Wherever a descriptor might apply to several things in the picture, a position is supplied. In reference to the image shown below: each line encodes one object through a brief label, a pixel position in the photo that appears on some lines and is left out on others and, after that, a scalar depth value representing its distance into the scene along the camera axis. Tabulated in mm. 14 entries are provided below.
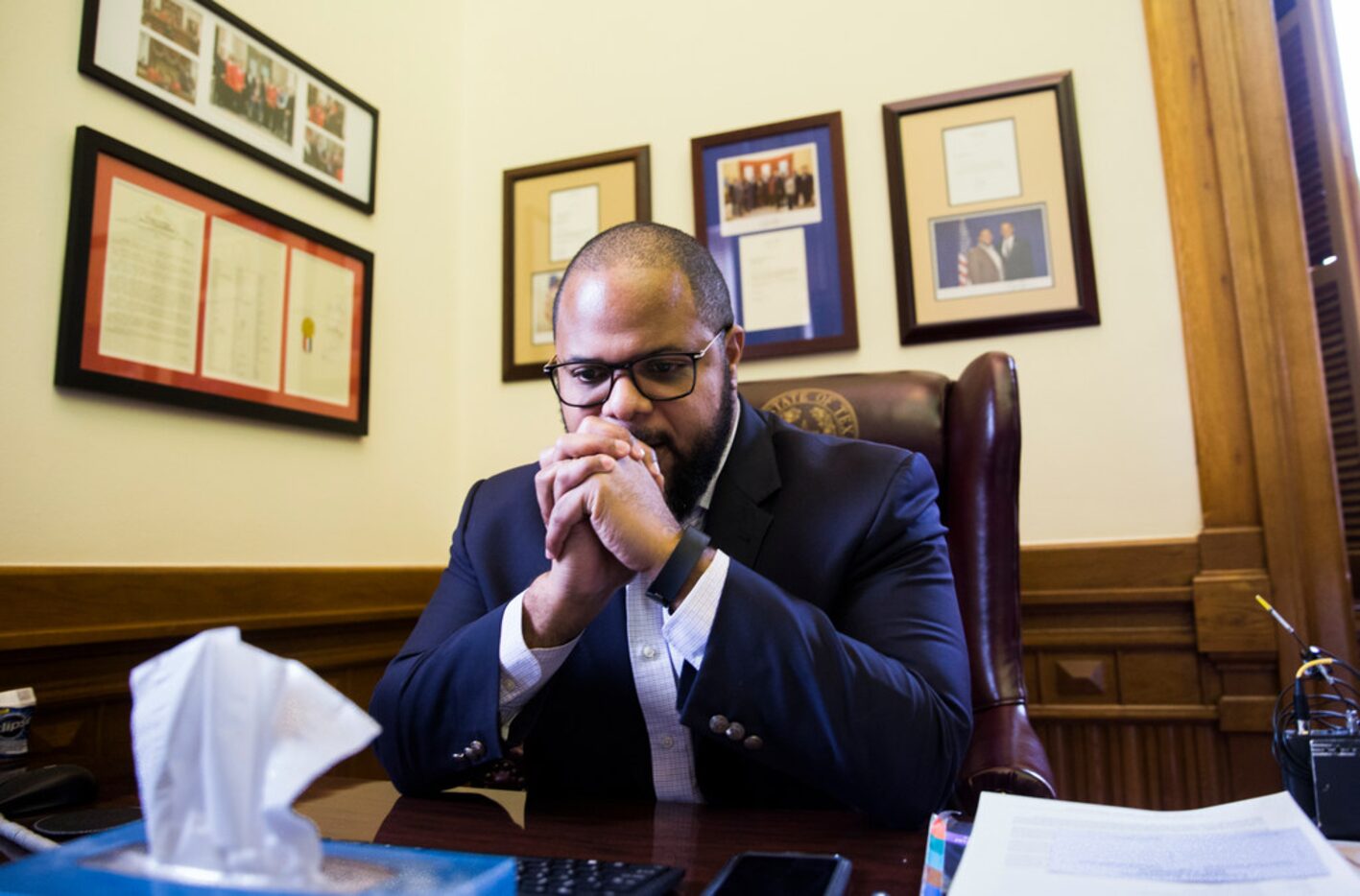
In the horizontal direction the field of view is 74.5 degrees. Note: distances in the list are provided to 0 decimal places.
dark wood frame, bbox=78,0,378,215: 1616
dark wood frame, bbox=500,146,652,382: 2574
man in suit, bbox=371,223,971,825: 972
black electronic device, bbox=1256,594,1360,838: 1039
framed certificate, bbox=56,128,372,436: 1593
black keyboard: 624
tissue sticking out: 435
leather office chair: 1348
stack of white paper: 629
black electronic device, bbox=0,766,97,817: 934
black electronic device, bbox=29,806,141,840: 846
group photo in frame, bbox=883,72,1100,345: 2191
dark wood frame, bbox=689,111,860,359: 2340
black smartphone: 640
